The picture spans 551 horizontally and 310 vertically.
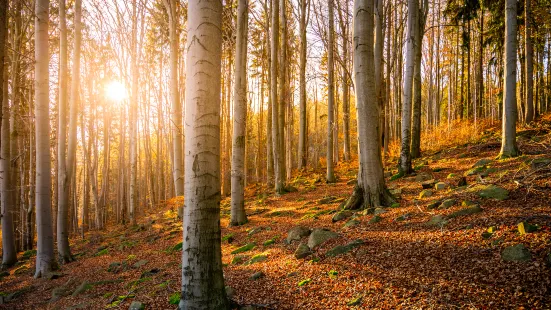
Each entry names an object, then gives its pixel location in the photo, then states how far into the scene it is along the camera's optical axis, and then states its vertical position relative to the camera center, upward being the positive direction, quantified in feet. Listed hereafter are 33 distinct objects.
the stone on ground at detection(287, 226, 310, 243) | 17.28 -4.65
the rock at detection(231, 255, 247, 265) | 16.85 -6.05
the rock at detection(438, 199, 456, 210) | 15.65 -2.78
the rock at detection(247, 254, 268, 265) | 15.58 -5.55
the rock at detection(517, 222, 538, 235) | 9.91 -2.70
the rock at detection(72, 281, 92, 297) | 16.49 -7.43
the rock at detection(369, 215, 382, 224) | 16.24 -3.68
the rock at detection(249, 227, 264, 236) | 22.56 -5.71
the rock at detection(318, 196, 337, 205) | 27.89 -4.25
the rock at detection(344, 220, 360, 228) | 16.60 -3.96
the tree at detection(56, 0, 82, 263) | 24.66 +2.57
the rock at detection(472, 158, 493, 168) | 24.76 -0.79
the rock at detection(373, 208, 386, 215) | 17.58 -3.45
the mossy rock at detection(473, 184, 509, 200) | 14.52 -2.11
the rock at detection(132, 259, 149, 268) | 21.52 -7.74
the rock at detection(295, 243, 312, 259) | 14.01 -4.69
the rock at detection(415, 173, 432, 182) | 25.70 -2.05
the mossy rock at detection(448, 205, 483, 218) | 13.60 -2.80
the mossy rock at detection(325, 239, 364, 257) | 13.08 -4.29
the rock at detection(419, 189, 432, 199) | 19.49 -2.72
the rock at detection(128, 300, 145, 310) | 11.13 -5.71
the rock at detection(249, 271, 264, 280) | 12.75 -5.29
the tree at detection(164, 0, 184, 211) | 32.78 +6.86
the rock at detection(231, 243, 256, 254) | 18.95 -5.98
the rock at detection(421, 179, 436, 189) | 21.93 -2.30
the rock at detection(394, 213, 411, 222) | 15.68 -3.47
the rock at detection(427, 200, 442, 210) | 16.33 -2.94
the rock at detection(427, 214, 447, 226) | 13.47 -3.24
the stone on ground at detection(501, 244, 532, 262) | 8.69 -3.22
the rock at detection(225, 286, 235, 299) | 10.79 -5.17
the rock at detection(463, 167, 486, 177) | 22.20 -1.40
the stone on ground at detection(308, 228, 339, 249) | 14.90 -4.25
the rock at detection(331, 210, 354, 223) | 18.89 -3.95
